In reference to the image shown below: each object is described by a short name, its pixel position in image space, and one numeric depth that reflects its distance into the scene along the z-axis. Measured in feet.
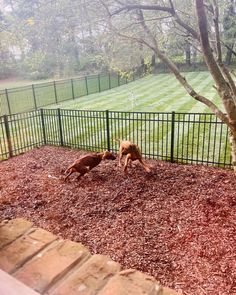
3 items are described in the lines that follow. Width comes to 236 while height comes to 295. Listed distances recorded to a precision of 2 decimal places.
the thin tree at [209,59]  12.94
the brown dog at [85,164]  16.73
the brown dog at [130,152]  17.34
